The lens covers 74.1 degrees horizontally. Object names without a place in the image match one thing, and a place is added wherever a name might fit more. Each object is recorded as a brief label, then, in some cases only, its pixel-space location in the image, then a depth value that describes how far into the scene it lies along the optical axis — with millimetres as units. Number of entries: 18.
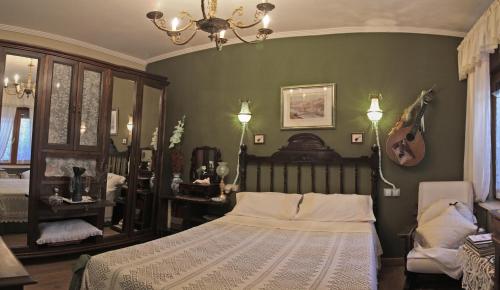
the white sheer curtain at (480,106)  2990
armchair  2637
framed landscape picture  3943
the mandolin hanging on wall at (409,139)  3529
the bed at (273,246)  1802
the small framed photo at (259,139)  4238
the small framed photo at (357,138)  3801
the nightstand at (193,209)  4133
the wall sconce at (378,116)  3625
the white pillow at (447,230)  2736
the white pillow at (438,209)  3029
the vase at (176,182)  4516
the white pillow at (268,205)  3578
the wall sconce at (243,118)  4203
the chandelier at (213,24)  2146
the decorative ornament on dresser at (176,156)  4555
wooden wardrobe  3568
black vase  3675
